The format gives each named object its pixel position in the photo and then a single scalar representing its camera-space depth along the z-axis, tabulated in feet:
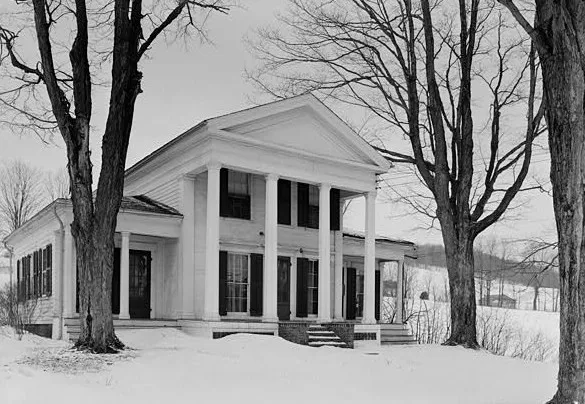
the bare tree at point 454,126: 61.41
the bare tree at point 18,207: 152.15
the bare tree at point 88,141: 43.78
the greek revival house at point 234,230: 55.93
